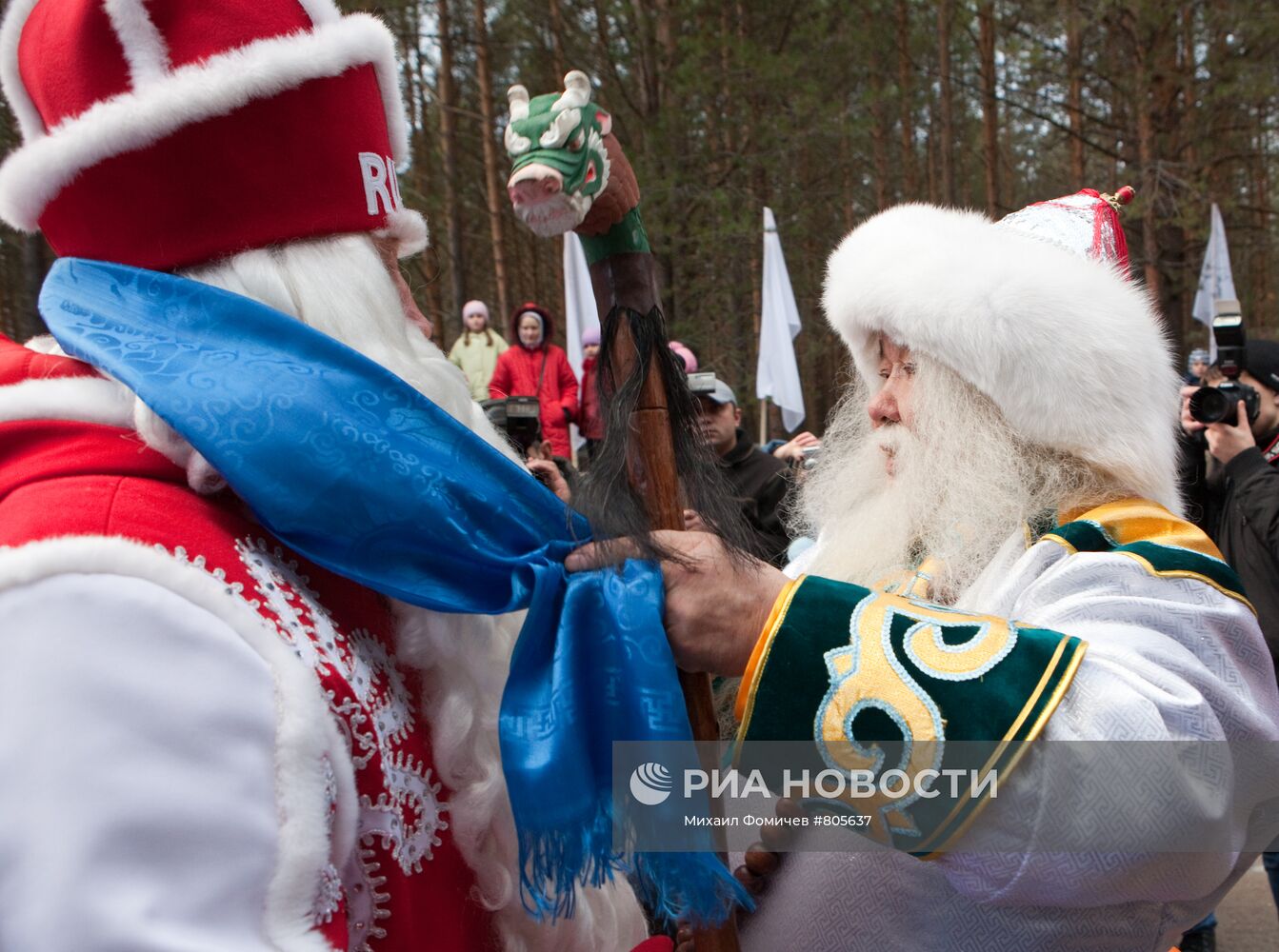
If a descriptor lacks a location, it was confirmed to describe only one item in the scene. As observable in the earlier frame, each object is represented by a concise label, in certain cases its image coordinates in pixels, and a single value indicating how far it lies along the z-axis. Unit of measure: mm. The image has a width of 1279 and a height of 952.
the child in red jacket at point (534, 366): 7656
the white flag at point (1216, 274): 10734
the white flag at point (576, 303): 6754
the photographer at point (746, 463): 4582
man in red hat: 864
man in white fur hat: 1348
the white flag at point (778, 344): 8242
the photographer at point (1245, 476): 3463
